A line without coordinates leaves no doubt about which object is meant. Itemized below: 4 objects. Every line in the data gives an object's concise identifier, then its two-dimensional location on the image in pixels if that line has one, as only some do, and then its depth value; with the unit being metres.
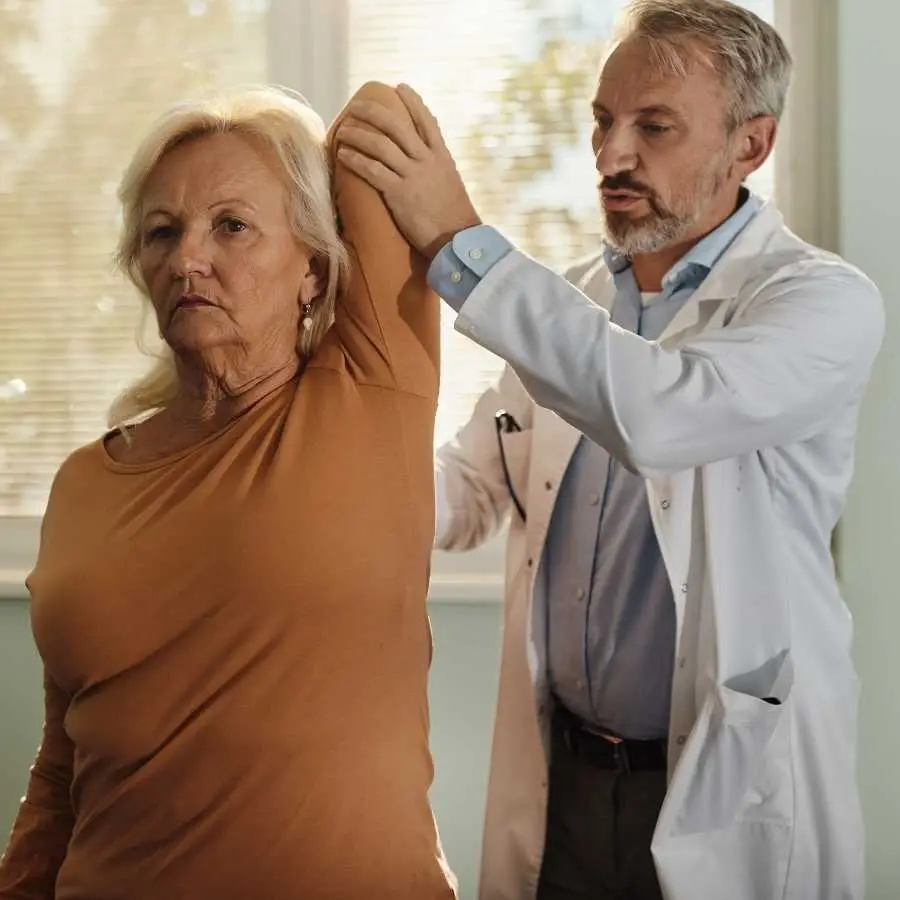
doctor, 1.33
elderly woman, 1.10
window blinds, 2.20
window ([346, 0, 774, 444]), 2.18
